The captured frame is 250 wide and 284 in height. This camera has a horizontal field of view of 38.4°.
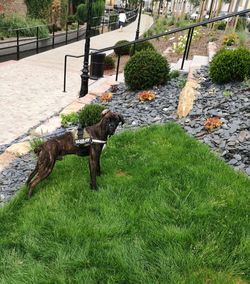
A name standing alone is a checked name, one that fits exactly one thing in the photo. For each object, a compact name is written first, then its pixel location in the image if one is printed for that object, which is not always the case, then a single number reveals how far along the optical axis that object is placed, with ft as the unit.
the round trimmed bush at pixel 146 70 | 26.18
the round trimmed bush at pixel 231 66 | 22.54
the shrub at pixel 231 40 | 37.53
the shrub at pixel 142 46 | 46.91
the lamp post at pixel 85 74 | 30.12
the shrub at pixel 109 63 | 44.50
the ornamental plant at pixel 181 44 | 43.94
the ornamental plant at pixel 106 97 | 27.32
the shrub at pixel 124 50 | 53.02
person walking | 97.51
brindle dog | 13.87
